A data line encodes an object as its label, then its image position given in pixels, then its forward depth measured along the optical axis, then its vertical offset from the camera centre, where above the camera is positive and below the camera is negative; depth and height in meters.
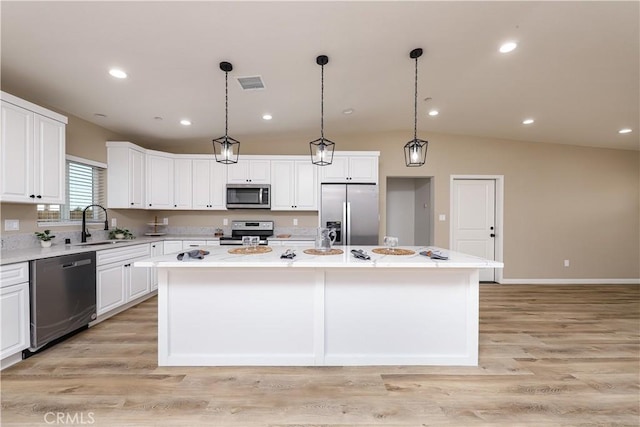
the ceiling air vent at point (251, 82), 2.78 +1.41
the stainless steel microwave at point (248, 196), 4.40 +0.26
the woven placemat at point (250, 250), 2.30 -0.35
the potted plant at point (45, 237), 2.78 -0.28
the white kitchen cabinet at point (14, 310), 2.07 -0.81
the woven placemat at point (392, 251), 2.31 -0.36
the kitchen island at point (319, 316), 2.19 -0.88
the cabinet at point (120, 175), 3.89 +0.54
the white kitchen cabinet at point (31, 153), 2.31 +0.55
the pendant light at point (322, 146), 2.32 +0.58
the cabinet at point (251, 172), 4.48 +0.68
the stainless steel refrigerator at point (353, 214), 4.26 -0.03
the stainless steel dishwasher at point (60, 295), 2.28 -0.81
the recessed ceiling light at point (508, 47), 2.39 +1.54
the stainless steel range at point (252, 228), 4.68 -0.29
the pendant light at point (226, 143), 2.33 +0.60
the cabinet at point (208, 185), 4.48 +0.46
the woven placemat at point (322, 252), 2.29 -0.36
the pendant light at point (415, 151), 2.28 +0.54
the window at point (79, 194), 3.11 +0.23
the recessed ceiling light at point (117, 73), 2.50 +1.34
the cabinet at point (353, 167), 4.36 +0.75
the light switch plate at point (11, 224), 2.59 -0.14
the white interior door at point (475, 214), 4.94 -0.03
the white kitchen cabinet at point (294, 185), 4.48 +0.46
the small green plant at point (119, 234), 3.82 -0.33
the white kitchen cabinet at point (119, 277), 2.96 -0.83
